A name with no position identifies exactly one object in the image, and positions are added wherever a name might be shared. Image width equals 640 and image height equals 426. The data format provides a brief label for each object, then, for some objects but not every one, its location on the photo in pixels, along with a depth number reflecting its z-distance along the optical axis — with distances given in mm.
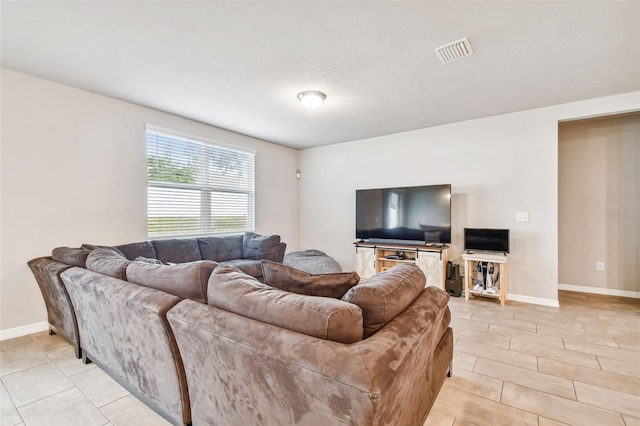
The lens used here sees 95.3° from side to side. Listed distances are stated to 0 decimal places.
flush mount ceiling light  3223
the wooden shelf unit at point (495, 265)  3760
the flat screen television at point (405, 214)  4281
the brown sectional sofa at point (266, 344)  960
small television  3893
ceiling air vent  2338
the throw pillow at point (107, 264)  1970
